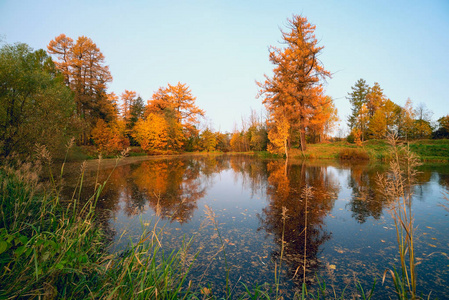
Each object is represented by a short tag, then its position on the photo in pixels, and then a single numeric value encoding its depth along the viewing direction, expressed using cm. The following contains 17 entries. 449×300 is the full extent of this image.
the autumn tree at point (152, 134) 2981
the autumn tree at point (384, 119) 3044
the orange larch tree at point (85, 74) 2533
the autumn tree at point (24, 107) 796
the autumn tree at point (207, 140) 4406
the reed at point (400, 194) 133
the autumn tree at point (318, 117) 2215
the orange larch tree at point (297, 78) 2127
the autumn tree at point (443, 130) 2770
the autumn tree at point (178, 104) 3872
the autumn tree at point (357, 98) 3944
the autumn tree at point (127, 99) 4712
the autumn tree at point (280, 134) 2081
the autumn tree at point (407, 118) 2928
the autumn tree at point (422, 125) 2986
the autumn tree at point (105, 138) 2422
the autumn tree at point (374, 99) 3606
